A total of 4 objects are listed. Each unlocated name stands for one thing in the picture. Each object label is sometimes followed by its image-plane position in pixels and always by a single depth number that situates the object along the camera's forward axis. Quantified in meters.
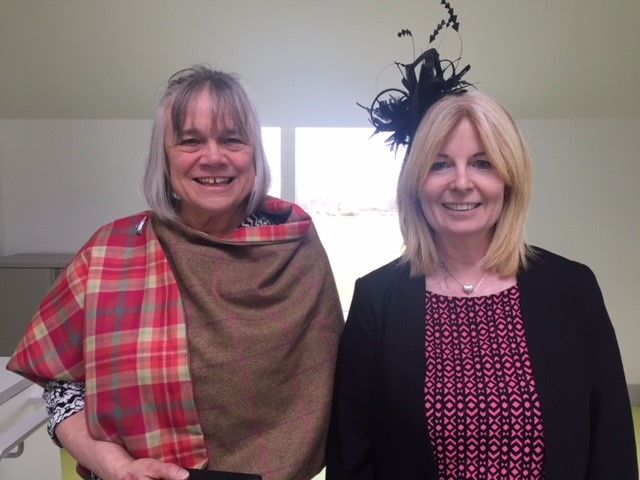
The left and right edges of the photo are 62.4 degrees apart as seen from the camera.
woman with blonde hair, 0.97
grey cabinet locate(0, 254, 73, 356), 2.82
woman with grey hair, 1.04
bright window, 3.11
